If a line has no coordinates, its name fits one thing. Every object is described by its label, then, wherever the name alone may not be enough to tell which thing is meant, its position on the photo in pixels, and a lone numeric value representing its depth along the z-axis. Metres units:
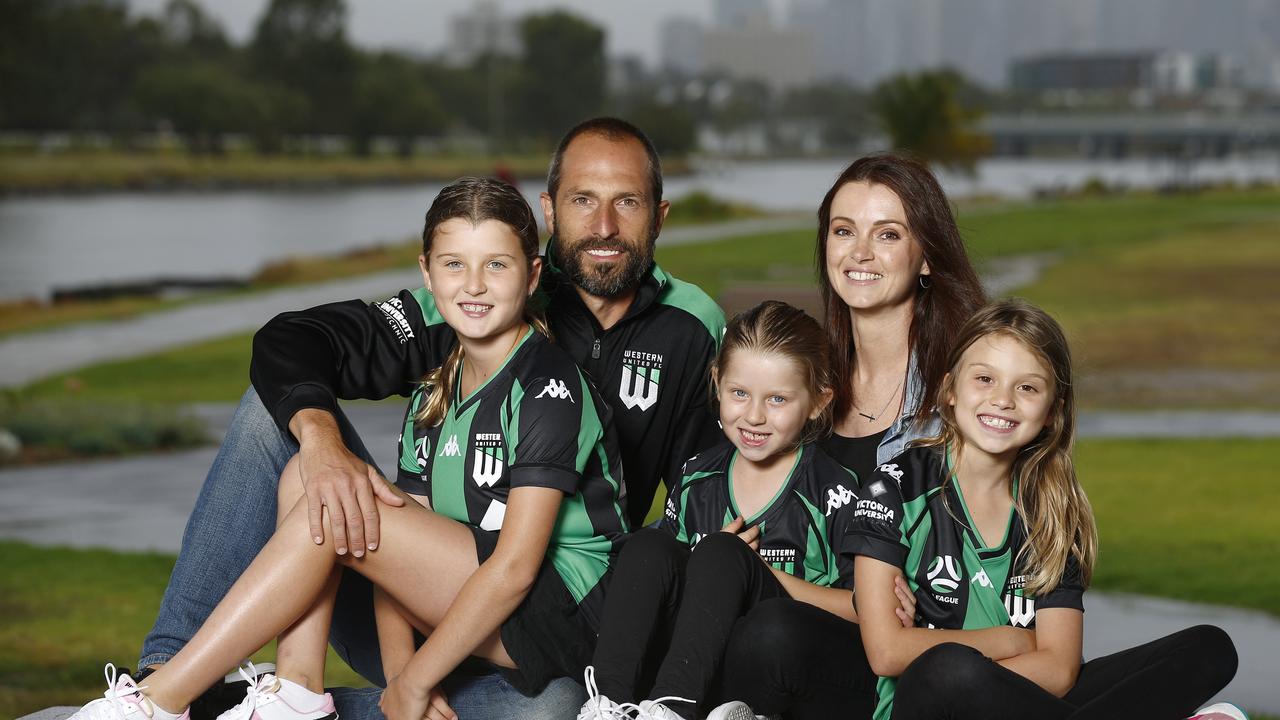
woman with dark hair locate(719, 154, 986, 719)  3.38
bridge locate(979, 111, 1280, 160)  151.88
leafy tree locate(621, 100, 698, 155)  96.38
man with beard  3.12
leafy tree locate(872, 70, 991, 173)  68.00
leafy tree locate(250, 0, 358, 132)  109.94
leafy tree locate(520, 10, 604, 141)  112.12
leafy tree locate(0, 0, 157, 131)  97.12
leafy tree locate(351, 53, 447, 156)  107.81
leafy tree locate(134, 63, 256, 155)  98.62
